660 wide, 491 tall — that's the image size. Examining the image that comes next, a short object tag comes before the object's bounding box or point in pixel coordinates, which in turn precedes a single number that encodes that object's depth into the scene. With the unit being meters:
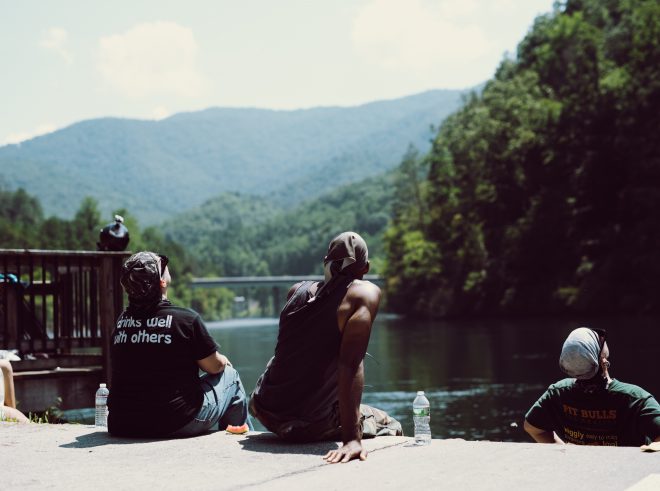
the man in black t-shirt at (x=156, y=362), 6.07
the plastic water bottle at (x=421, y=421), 5.80
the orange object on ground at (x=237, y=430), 6.38
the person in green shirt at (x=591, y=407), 5.52
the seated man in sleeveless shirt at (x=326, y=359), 5.51
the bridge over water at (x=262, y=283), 119.62
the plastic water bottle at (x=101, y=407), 7.46
